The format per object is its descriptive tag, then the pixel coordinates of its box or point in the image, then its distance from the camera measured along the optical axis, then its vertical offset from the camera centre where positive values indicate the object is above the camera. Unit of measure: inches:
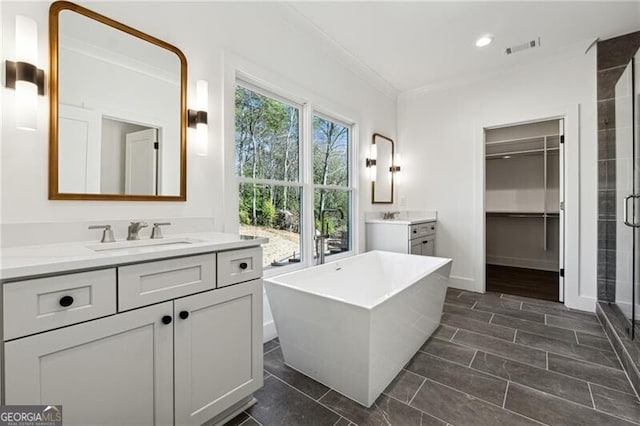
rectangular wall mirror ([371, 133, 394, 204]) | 149.0 +22.8
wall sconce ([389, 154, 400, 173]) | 166.4 +28.3
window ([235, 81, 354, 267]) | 92.2 +13.7
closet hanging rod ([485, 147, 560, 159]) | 173.6 +38.0
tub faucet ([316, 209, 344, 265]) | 108.6 -8.6
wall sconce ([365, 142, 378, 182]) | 143.6 +24.8
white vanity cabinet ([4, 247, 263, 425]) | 35.8 -19.4
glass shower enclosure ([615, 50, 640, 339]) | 87.3 +6.4
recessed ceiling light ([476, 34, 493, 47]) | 112.1 +68.1
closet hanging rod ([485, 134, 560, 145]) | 170.7 +44.8
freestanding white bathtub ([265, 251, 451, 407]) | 61.4 -27.3
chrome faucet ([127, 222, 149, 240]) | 59.5 -3.5
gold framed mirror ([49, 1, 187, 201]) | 54.2 +21.4
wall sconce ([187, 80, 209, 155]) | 72.7 +23.8
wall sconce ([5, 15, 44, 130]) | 47.0 +22.5
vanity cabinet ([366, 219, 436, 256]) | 132.9 -10.7
